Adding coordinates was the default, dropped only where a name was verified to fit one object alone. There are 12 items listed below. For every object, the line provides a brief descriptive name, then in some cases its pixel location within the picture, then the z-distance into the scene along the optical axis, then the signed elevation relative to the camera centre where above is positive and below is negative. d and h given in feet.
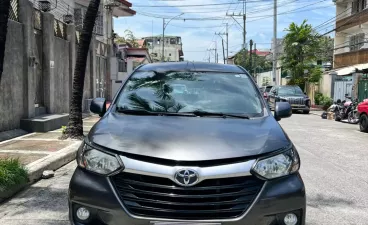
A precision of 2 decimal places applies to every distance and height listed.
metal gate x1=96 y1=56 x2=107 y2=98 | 67.87 +1.00
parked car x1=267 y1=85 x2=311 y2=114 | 74.95 -2.99
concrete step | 34.68 -3.85
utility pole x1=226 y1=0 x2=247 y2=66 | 179.42 +24.06
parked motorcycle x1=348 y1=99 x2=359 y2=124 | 55.29 -4.70
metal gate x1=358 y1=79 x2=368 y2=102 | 69.10 -1.39
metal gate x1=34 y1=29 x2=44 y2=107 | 39.50 +0.74
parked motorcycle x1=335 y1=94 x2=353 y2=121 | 57.93 -4.17
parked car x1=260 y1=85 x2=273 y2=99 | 103.26 -1.87
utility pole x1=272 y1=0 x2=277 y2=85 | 115.96 +13.75
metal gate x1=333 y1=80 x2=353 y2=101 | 80.38 -1.40
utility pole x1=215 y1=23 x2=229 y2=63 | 267.39 +27.49
